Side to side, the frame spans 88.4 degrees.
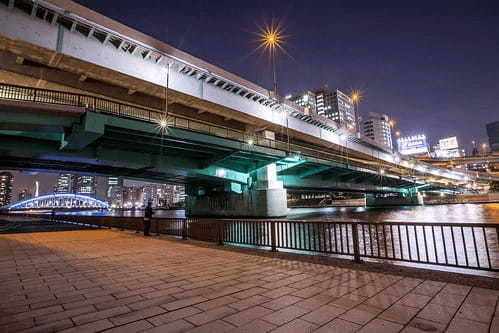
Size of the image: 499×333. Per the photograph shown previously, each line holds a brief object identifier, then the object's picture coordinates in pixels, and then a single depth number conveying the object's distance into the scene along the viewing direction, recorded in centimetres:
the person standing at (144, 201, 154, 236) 1460
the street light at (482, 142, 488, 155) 12572
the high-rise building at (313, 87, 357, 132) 15588
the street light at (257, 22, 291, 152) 2703
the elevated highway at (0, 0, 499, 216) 1794
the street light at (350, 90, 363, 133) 4679
